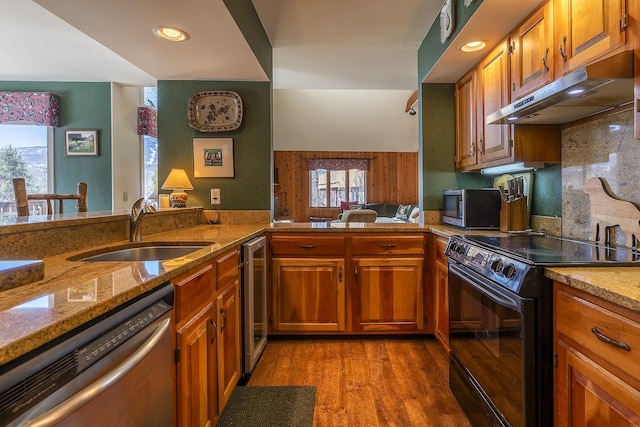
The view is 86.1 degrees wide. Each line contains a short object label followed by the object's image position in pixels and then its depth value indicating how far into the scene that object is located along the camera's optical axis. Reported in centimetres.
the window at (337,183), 862
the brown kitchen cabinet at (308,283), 250
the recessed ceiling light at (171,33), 202
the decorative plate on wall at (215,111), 288
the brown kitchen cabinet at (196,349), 113
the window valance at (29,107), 365
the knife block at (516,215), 224
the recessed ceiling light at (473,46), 216
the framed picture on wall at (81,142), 377
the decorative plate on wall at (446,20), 212
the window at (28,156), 377
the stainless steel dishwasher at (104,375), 55
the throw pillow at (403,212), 750
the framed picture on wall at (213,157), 293
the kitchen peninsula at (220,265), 69
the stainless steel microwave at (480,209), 236
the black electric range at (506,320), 114
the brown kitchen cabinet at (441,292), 227
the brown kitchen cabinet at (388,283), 250
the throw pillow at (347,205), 847
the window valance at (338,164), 855
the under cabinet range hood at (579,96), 121
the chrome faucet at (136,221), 174
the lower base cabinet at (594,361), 83
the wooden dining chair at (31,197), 199
